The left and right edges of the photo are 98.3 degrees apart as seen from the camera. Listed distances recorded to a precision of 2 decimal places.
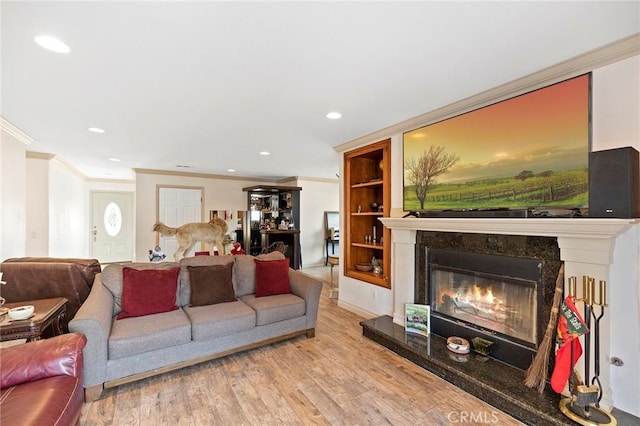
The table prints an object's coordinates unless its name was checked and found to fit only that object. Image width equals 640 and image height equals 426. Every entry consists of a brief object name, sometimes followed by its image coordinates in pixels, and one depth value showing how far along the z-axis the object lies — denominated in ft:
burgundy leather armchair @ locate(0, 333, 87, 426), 4.12
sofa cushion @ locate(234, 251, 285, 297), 10.65
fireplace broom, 6.53
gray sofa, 6.82
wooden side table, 6.18
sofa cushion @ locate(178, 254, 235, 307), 9.53
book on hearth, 9.37
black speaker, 5.41
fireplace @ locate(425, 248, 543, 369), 7.28
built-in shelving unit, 13.25
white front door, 25.17
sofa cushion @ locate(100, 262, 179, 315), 8.50
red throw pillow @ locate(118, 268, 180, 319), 8.29
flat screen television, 6.48
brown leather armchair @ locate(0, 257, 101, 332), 8.04
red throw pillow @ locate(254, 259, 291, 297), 10.48
